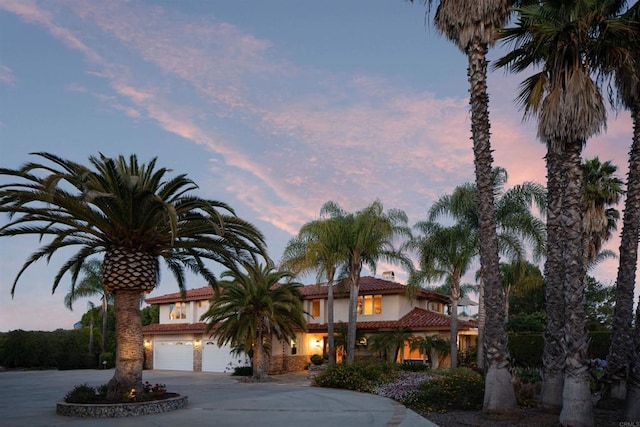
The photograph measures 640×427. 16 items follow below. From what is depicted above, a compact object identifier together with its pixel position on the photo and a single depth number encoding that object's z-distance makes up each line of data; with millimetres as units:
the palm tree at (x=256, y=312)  30250
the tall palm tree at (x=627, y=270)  14742
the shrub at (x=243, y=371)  35656
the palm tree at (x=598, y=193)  30422
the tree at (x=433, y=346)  32219
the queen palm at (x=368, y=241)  31112
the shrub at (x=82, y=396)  16719
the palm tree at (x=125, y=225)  15945
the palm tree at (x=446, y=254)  30172
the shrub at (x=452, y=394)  15328
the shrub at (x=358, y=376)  22250
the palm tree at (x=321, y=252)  31062
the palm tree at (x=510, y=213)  28688
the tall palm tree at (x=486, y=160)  13891
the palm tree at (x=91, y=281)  48688
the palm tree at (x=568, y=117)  12312
